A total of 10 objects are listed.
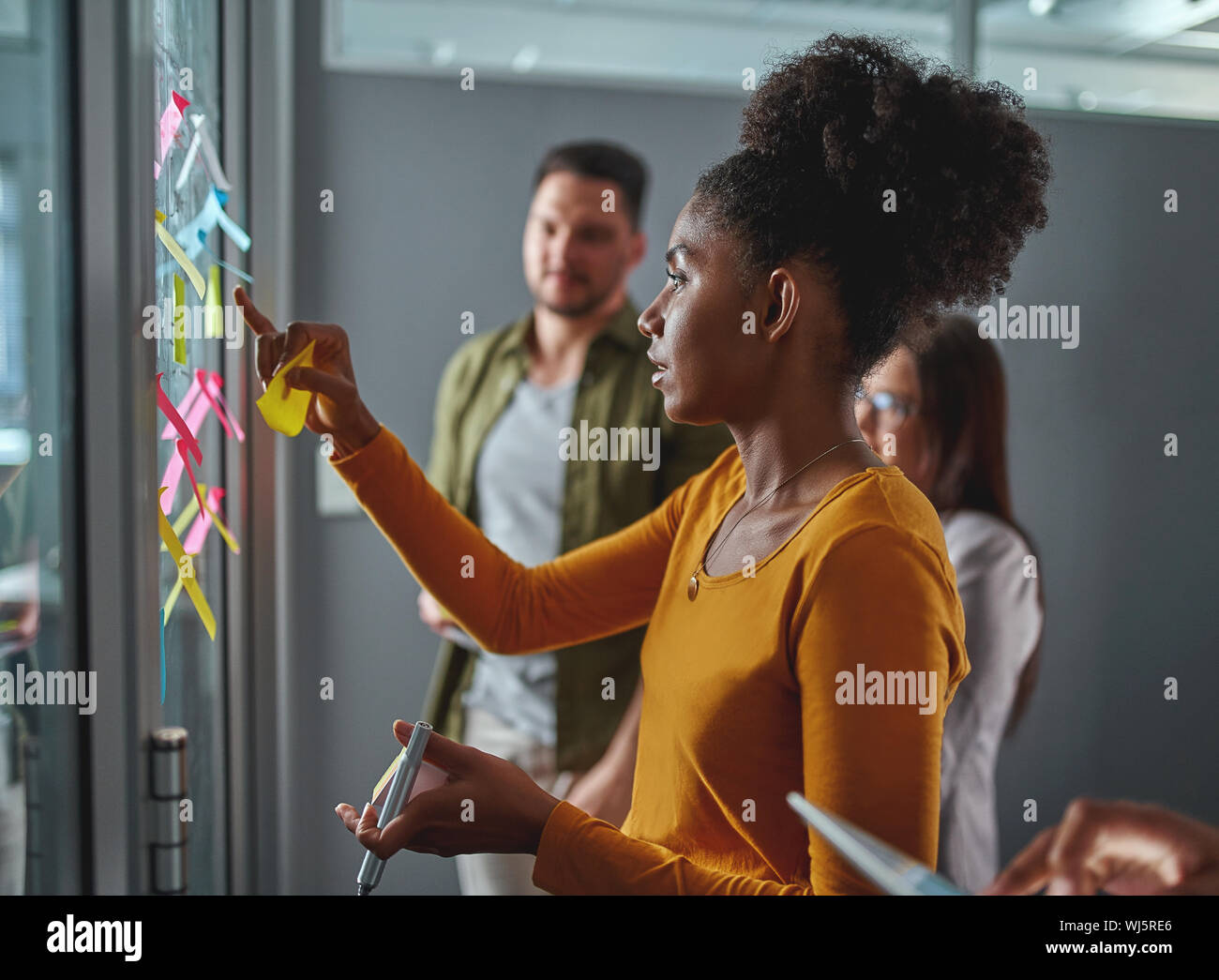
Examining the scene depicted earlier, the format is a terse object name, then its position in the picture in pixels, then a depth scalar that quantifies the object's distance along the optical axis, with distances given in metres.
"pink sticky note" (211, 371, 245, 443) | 0.87
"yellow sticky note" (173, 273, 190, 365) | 0.71
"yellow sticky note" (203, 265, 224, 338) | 0.84
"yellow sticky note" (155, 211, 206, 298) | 0.66
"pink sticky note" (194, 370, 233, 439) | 0.82
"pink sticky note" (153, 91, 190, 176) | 0.66
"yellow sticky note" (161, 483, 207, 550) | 0.75
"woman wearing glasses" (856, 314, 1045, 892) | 1.33
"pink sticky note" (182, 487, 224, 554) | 0.79
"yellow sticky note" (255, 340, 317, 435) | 0.65
